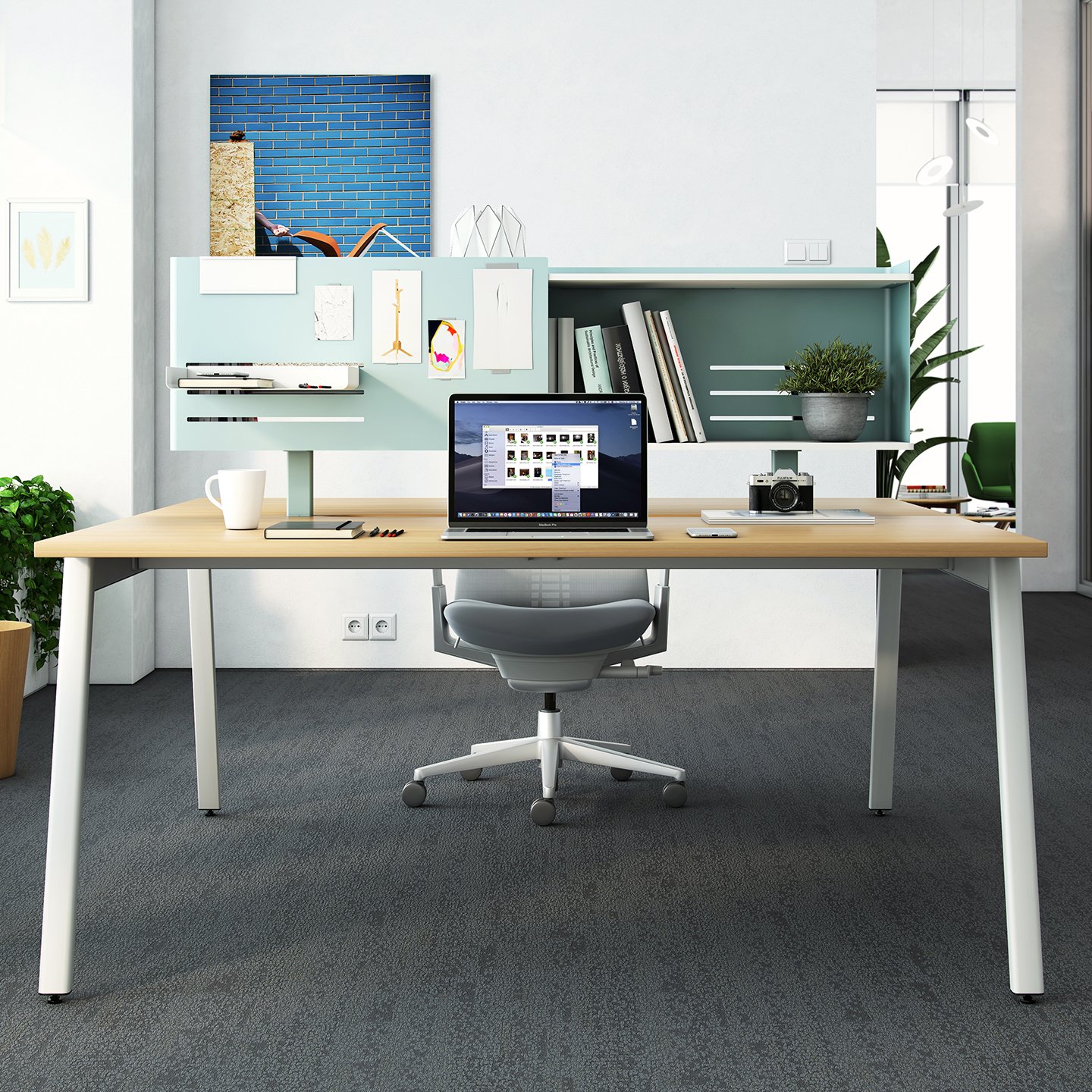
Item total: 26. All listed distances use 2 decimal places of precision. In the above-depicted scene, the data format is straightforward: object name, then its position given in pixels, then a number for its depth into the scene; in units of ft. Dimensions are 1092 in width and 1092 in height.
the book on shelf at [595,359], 7.86
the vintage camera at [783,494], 7.36
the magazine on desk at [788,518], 6.96
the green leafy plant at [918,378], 16.35
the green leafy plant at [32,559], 10.72
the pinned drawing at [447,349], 7.39
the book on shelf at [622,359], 7.84
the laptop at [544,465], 6.42
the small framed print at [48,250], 12.28
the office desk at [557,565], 5.70
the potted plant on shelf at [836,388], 7.85
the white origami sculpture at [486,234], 7.98
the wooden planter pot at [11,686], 9.23
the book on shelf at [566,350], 7.96
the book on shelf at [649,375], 7.79
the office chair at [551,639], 7.92
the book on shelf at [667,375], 7.82
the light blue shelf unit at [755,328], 8.54
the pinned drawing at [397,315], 7.36
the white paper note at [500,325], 7.38
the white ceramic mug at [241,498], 6.73
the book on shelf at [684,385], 7.83
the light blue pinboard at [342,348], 7.38
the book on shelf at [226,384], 7.07
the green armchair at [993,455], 23.49
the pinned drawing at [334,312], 7.38
